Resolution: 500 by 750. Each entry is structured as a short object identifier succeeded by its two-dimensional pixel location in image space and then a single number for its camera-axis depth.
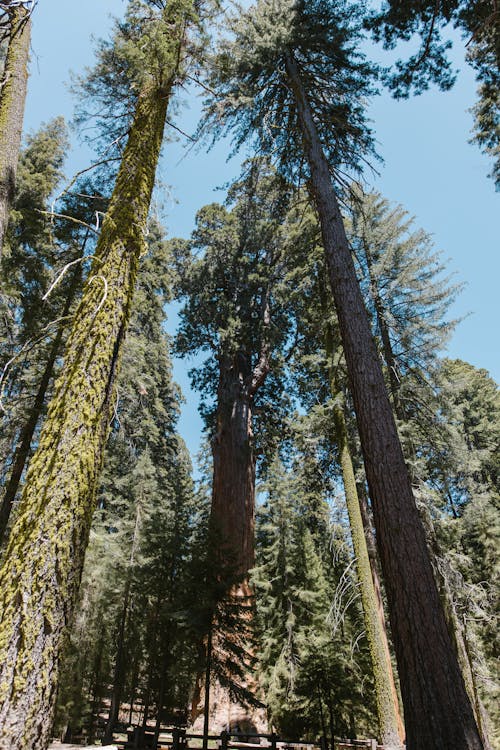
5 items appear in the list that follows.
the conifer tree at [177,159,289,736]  12.41
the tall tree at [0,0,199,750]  2.33
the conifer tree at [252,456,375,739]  9.36
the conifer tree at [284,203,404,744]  7.65
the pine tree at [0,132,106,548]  9.45
